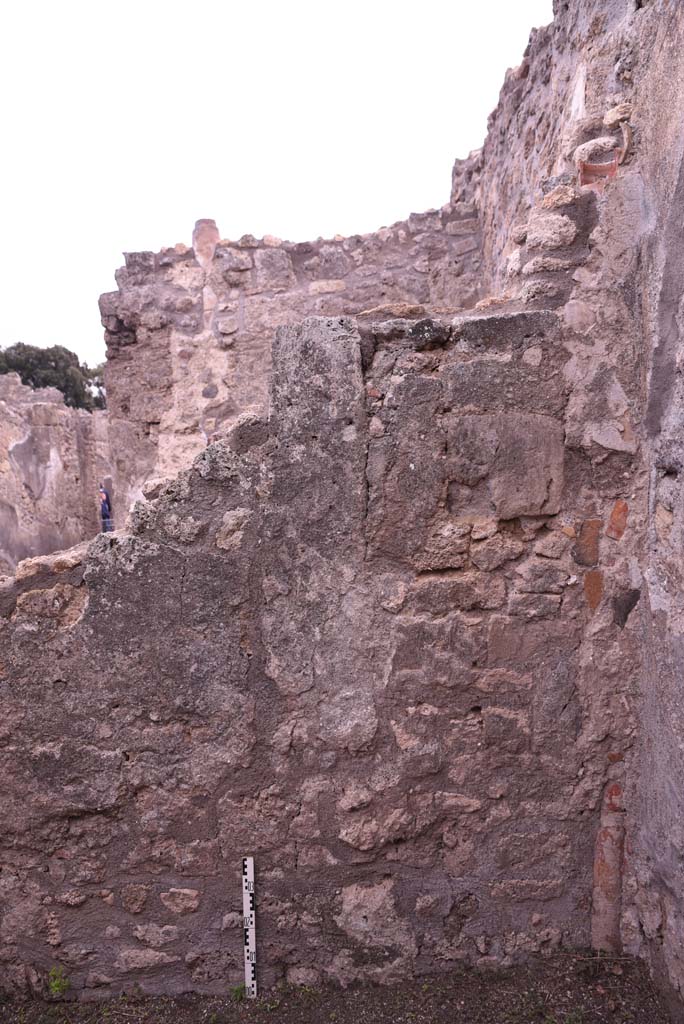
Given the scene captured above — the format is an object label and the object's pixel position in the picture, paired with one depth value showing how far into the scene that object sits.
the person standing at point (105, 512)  8.79
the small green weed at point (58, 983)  2.24
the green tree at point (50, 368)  24.23
